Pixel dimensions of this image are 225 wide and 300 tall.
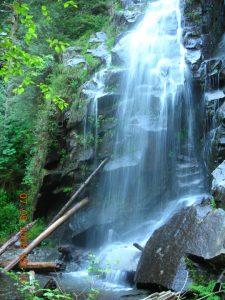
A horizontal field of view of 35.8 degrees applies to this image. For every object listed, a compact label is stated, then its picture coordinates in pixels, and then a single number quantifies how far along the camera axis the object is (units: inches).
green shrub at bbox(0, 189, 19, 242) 448.5
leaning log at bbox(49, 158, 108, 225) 378.9
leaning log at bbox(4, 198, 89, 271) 309.8
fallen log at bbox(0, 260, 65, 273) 311.0
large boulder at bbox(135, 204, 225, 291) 219.6
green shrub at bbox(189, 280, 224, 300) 187.2
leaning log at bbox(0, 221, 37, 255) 332.4
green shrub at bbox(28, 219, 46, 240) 416.5
